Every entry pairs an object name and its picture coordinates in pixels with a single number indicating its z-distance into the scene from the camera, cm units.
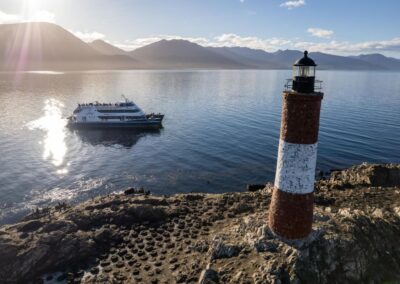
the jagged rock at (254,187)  3694
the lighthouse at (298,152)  1614
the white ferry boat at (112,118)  7131
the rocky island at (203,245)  1766
